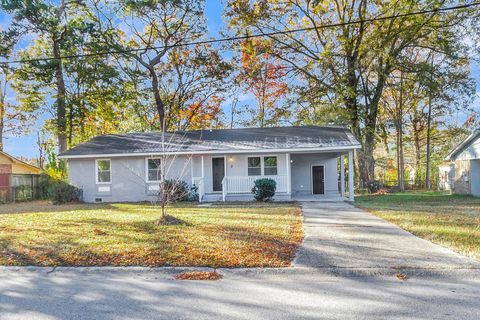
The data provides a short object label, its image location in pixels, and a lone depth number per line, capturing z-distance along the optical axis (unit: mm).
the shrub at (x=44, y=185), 23188
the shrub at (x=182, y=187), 16484
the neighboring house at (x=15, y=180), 21484
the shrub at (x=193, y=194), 17656
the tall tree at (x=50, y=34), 23098
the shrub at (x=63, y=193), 17828
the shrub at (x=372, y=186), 23172
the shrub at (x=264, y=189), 16484
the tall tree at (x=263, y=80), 23641
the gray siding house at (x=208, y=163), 17547
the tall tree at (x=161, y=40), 26219
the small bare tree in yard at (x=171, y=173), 17734
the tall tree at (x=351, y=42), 21656
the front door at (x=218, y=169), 18875
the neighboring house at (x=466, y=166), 18366
